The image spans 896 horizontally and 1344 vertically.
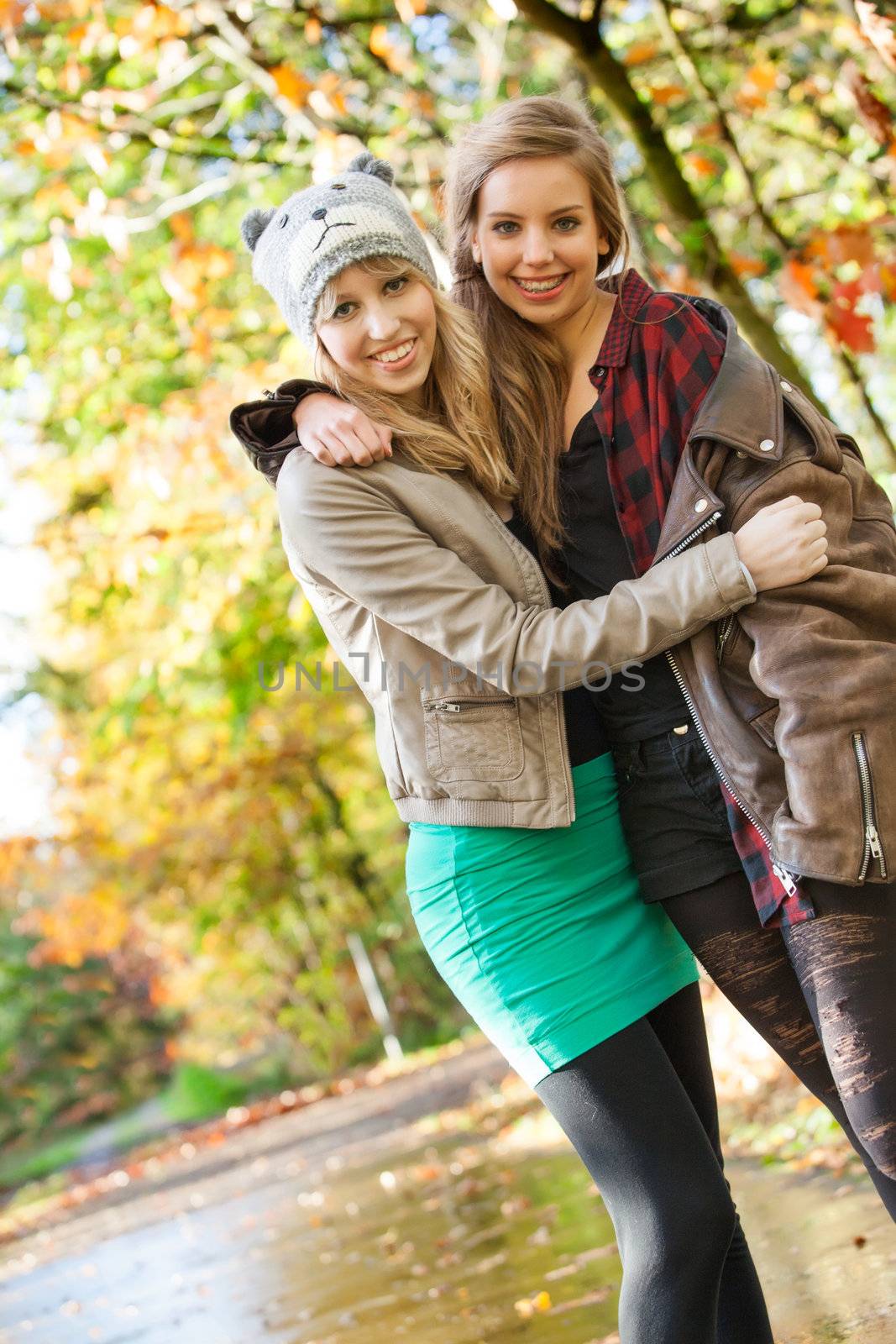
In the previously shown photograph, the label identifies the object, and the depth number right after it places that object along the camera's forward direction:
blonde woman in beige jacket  2.40
